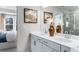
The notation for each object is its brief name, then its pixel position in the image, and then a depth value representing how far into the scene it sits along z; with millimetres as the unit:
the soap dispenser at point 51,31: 1570
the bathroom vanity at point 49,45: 945
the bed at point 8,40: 2292
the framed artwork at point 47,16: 1933
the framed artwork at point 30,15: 2142
